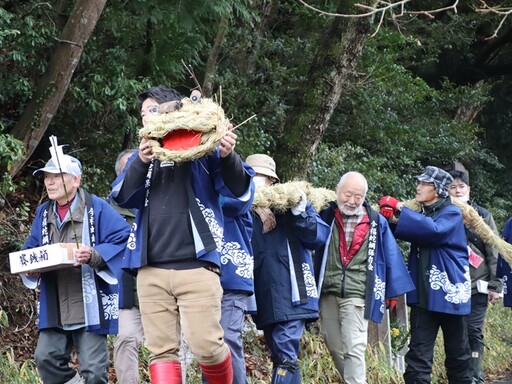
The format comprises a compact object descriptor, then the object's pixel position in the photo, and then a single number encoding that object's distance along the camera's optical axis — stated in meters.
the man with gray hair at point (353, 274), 8.41
